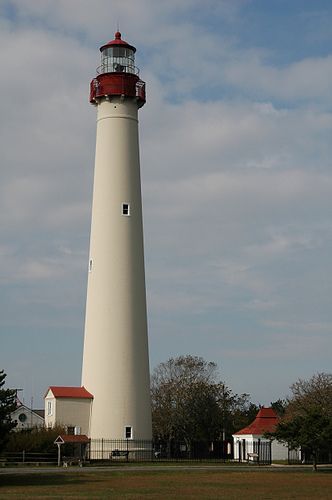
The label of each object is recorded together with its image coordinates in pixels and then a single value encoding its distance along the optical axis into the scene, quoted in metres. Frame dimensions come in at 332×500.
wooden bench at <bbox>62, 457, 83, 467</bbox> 49.09
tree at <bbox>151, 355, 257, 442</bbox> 74.94
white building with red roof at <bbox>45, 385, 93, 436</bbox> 53.59
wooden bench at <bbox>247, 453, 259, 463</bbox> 58.83
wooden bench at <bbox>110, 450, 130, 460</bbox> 52.19
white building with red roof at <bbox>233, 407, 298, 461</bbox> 62.78
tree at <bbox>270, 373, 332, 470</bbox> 46.97
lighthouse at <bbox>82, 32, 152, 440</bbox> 52.56
